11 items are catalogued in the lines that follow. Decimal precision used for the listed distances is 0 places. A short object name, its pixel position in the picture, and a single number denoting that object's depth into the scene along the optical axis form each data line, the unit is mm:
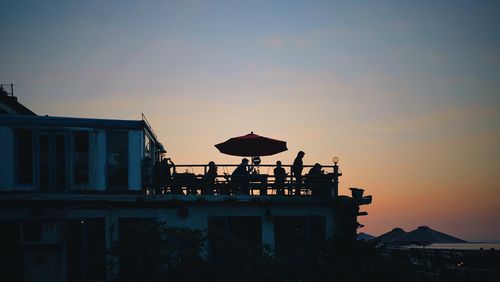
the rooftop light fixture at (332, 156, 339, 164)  19047
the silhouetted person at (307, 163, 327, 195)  19219
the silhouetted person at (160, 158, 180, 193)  18500
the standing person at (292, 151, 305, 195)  19250
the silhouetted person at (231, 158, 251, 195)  18797
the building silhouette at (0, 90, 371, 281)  17297
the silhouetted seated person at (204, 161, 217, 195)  18578
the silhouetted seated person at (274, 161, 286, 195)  19031
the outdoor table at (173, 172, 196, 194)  18562
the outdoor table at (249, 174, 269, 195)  18875
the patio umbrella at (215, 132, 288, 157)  20891
